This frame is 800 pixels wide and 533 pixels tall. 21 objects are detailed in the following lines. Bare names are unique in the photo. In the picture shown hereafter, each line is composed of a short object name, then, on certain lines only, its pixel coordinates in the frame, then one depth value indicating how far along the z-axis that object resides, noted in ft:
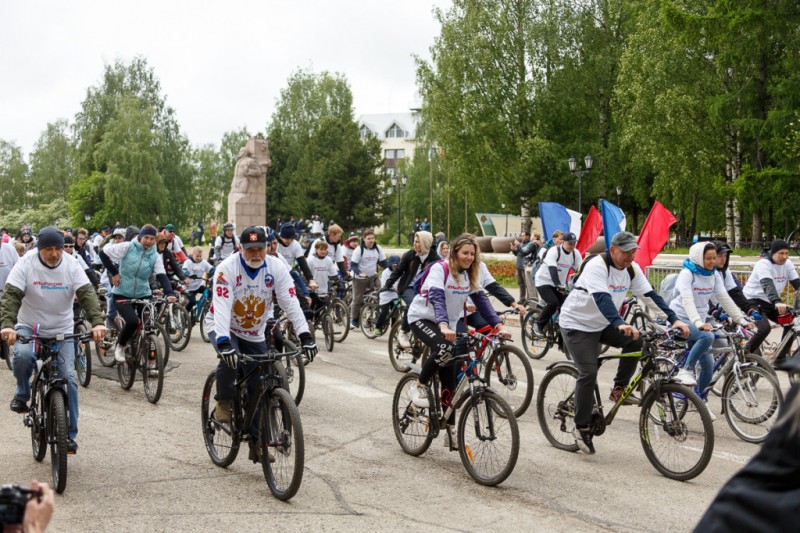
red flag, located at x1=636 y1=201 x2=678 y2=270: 50.37
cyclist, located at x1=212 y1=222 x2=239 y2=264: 60.63
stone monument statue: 148.77
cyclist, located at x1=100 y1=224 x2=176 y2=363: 36.47
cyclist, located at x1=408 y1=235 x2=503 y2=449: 23.66
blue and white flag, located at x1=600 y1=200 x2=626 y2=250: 50.78
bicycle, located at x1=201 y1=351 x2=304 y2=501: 19.90
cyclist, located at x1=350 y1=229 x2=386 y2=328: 54.85
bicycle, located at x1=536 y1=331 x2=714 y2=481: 21.90
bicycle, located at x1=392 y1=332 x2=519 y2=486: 21.35
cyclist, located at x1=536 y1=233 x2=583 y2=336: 45.14
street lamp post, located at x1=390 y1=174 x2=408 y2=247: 179.63
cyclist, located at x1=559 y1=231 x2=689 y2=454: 24.18
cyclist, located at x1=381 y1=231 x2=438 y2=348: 40.70
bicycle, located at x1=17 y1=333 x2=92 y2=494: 20.88
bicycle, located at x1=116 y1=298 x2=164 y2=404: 32.63
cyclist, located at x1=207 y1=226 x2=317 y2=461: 21.67
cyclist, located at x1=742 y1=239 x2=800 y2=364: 36.29
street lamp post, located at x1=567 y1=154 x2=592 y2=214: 106.52
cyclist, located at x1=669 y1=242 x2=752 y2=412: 29.12
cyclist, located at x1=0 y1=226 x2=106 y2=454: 22.72
